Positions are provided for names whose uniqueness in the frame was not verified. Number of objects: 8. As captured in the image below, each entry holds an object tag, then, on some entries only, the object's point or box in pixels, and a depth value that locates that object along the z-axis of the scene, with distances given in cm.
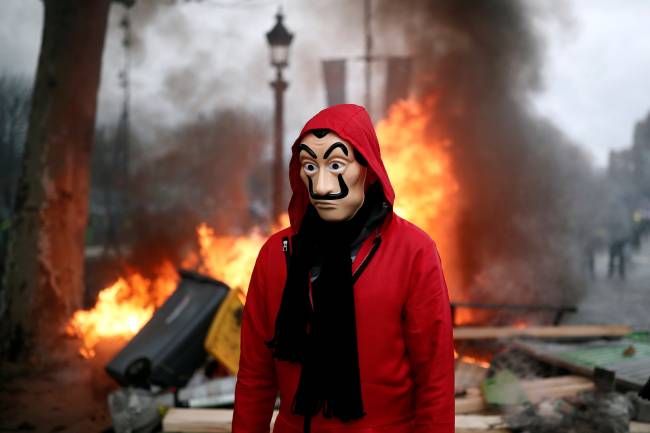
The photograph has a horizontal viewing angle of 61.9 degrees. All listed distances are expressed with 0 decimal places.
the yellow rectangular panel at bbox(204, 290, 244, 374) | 486
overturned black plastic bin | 479
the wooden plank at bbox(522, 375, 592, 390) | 458
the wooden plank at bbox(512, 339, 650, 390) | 453
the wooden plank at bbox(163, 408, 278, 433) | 382
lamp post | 888
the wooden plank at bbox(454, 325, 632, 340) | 635
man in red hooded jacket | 192
